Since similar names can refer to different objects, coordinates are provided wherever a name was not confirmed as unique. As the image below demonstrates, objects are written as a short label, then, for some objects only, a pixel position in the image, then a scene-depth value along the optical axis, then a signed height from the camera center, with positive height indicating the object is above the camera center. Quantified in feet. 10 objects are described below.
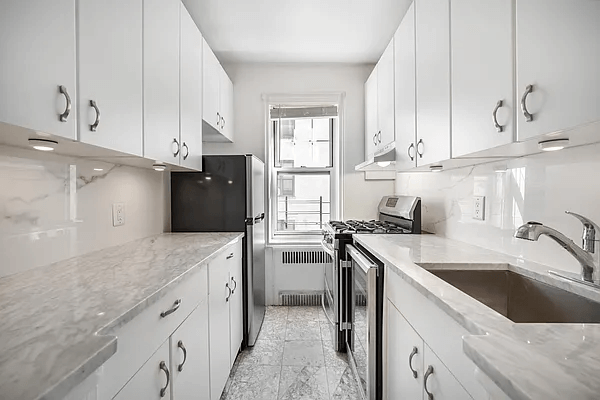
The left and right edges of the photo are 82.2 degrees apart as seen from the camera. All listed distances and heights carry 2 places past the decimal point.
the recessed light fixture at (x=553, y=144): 3.61 +0.58
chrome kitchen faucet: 3.38 -0.45
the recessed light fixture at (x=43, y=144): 3.59 +0.61
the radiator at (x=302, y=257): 11.64 -1.98
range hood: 7.91 +0.97
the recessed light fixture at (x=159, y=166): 6.67 +0.66
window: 12.32 +0.85
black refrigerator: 8.52 -0.08
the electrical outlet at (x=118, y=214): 6.13 -0.27
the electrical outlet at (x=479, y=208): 6.11 -0.18
